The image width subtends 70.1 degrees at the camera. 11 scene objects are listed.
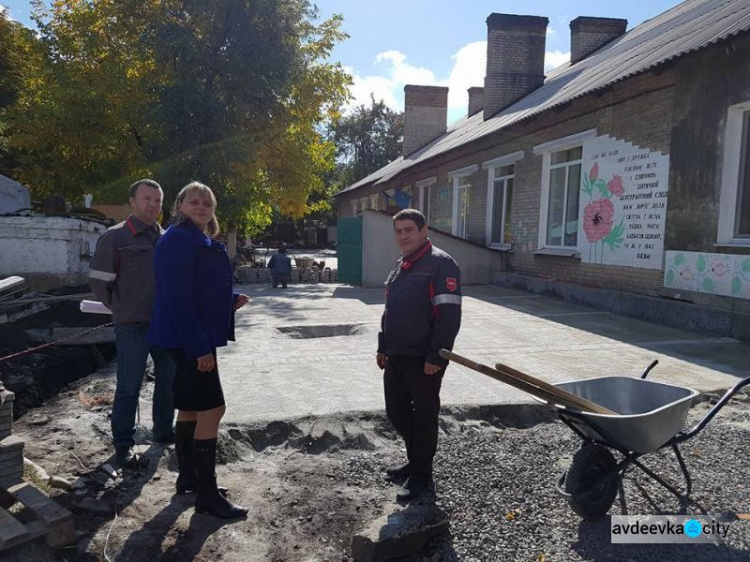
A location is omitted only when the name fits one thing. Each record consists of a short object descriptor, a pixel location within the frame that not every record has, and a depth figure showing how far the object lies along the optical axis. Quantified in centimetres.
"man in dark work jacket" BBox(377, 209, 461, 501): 302
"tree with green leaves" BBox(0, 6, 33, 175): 2127
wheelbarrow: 265
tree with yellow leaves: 1373
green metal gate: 1456
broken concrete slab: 247
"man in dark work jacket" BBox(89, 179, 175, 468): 337
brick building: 746
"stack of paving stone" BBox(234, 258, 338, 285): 1655
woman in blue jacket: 275
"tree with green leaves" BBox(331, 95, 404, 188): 4888
